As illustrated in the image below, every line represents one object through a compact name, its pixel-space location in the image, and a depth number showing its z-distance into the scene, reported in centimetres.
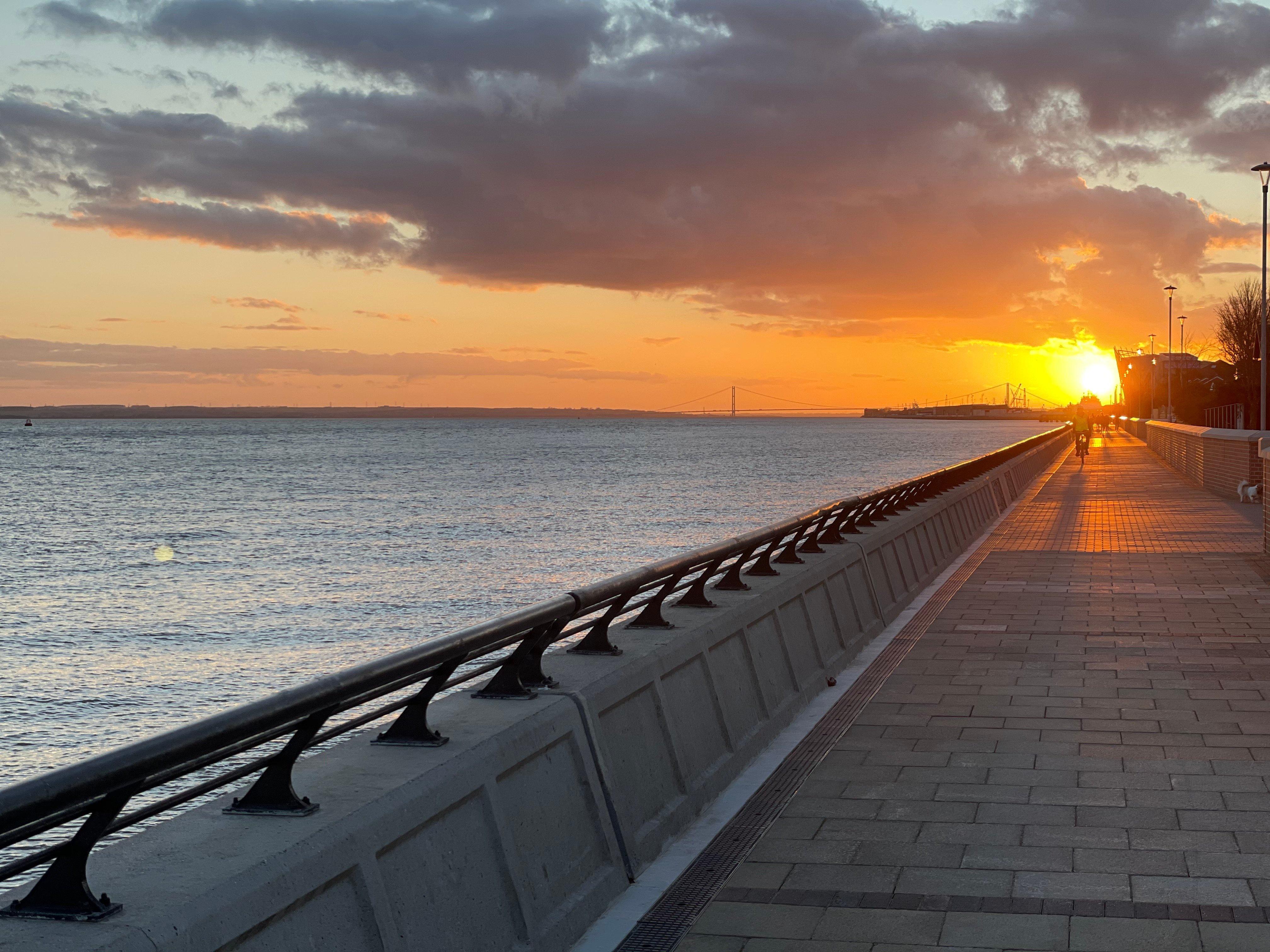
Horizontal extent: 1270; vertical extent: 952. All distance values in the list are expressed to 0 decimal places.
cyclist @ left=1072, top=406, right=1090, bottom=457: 5481
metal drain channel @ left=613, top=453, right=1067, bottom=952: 496
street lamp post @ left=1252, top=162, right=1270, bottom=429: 4903
